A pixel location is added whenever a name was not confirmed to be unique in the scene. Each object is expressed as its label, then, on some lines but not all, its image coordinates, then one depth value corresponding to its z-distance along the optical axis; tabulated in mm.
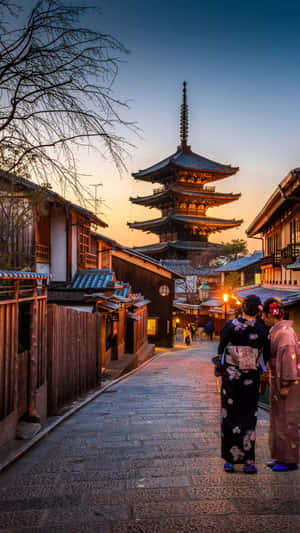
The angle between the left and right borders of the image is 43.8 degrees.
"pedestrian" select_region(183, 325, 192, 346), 25688
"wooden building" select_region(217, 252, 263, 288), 32438
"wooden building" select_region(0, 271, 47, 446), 3887
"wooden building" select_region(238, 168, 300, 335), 10391
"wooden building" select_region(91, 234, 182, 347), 24453
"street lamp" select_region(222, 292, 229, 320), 20500
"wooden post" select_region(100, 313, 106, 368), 12743
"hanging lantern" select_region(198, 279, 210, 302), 32769
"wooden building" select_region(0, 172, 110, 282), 11547
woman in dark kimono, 3428
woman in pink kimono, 3328
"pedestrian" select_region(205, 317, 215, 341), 27852
